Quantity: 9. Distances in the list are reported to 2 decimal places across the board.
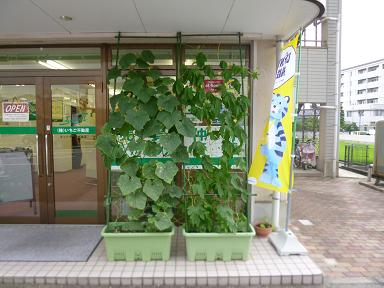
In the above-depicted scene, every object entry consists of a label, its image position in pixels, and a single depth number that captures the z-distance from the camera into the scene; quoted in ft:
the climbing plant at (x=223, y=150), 11.52
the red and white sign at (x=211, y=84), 14.21
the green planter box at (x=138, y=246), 11.29
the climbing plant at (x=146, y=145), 11.12
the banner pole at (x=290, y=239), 11.45
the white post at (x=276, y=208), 13.82
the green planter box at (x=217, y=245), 11.25
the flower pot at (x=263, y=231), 13.70
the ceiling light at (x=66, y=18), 11.34
